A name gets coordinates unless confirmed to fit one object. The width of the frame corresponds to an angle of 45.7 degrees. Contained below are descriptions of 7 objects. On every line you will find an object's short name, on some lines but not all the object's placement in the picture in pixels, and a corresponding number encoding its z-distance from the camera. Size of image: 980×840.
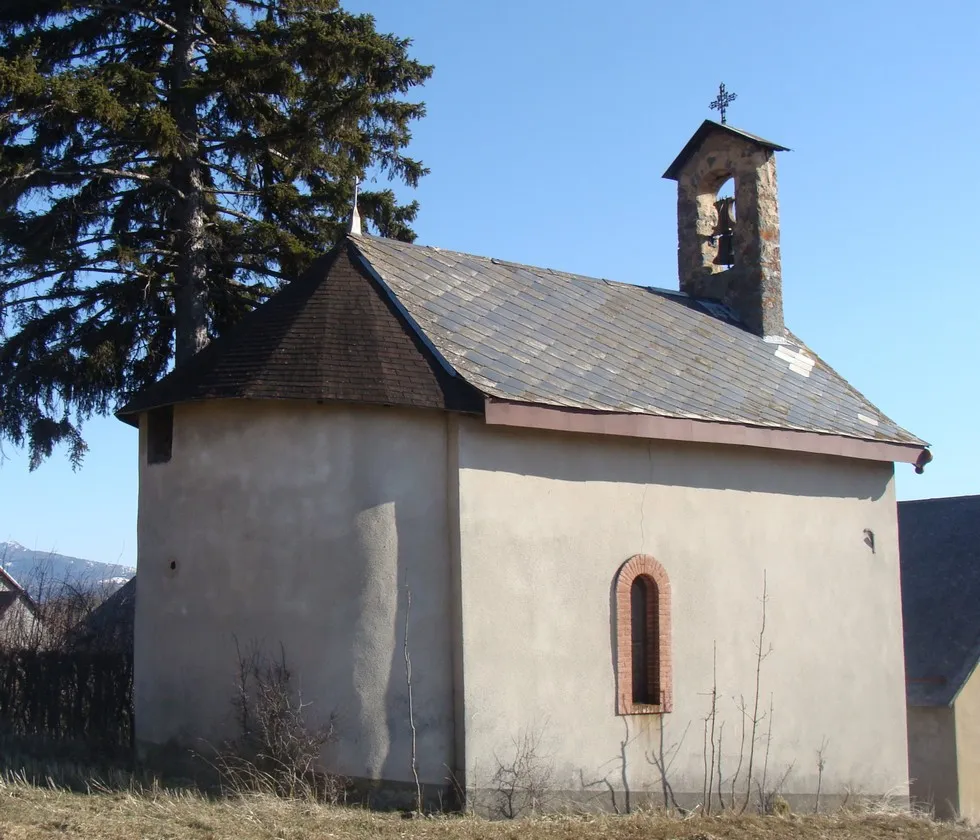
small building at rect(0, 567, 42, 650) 17.71
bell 18.58
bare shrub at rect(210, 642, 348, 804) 10.96
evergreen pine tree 16.12
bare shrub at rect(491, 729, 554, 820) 11.25
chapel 11.37
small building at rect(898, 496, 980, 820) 20.88
